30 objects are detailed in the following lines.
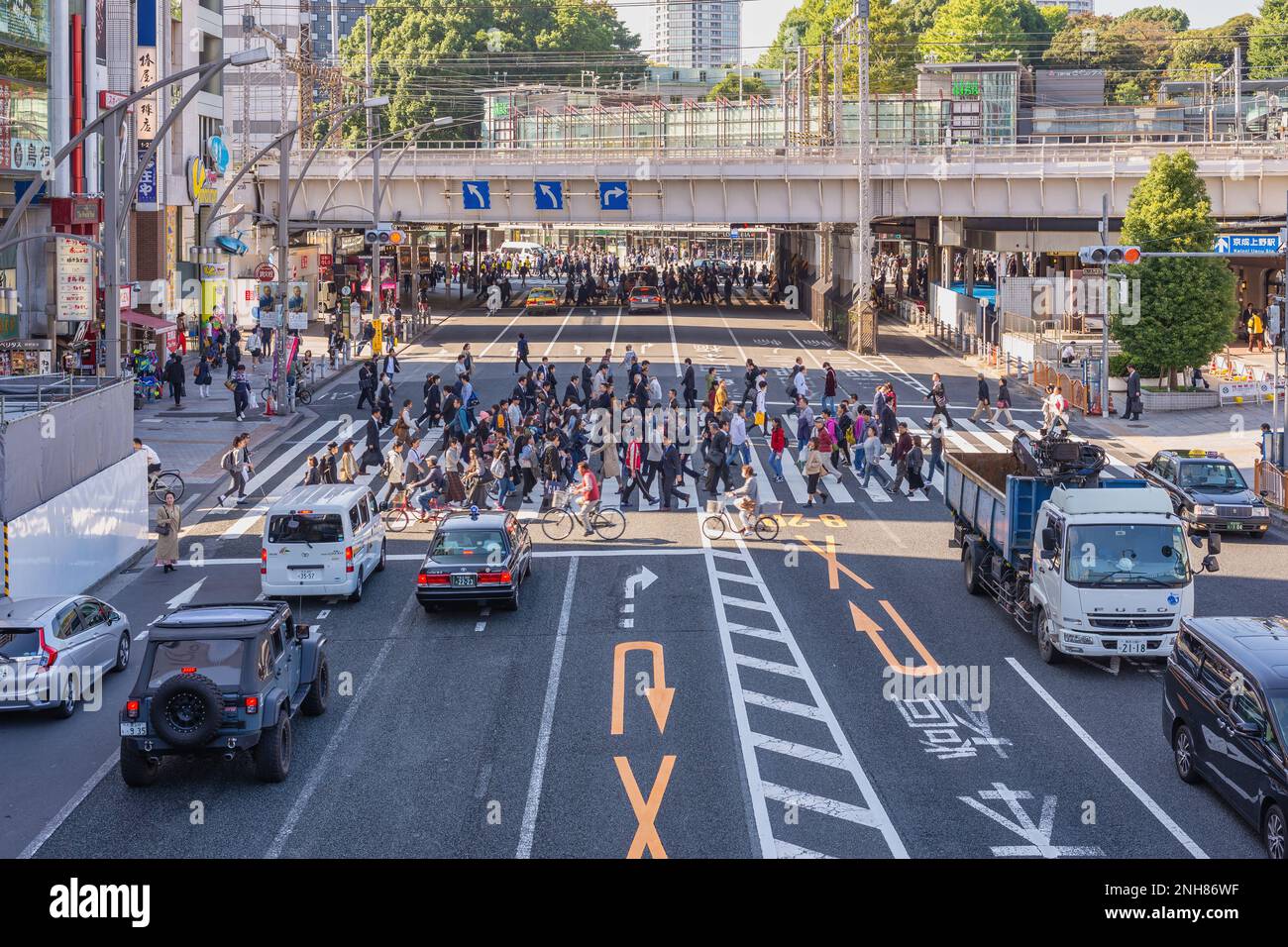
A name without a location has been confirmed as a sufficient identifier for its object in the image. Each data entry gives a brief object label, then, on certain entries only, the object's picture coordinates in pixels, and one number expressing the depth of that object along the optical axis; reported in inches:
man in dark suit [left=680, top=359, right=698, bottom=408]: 1784.0
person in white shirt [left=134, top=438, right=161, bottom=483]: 1373.0
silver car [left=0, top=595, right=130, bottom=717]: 767.1
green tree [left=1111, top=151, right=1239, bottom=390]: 2011.6
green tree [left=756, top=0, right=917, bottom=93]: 5693.9
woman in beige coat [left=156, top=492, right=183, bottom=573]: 1128.2
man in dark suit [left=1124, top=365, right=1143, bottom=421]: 1899.6
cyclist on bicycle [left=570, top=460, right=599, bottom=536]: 1238.3
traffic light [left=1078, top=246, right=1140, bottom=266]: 1798.7
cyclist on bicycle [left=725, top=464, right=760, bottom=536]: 1230.9
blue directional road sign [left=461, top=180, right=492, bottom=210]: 2896.2
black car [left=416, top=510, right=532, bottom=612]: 962.7
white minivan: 1005.8
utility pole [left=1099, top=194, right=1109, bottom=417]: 1931.6
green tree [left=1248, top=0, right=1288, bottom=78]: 5231.3
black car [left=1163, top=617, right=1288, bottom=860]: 580.4
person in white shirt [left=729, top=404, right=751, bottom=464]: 1450.5
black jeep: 642.8
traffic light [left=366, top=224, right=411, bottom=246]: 2603.3
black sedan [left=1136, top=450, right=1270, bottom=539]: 1243.8
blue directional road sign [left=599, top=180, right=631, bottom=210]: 2807.6
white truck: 834.2
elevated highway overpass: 2618.1
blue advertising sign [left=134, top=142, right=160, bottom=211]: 2260.1
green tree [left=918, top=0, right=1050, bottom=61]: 5580.7
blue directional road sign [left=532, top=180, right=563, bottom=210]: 2851.9
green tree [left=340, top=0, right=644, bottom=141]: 5541.3
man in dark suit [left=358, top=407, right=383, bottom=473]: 1466.5
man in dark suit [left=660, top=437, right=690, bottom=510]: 1346.0
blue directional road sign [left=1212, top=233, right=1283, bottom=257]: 1657.2
